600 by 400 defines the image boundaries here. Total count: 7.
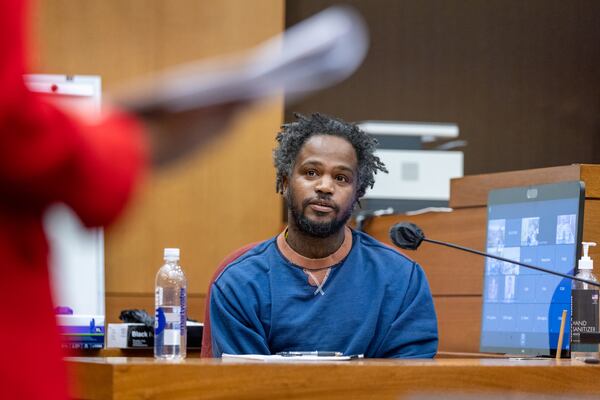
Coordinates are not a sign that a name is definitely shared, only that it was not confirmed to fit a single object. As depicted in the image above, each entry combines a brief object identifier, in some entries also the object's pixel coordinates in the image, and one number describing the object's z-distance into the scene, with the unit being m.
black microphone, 4.87
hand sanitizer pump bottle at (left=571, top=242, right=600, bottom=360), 4.78
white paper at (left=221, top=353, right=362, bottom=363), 3.66
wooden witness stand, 3.28
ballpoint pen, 4.11
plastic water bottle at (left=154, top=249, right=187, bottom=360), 4.44
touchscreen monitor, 5.39
